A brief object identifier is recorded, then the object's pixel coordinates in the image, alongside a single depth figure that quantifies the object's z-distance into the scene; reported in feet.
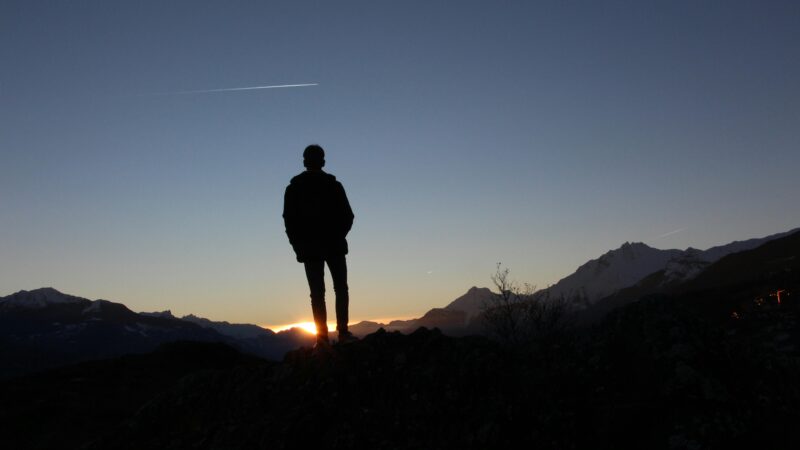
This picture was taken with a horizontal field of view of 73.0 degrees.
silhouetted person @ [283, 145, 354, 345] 30.83
